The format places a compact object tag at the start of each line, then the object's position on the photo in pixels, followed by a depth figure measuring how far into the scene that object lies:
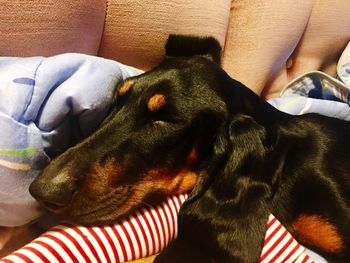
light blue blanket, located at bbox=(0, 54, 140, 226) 0.19
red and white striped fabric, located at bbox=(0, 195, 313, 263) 0.18
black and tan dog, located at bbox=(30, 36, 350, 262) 0.21
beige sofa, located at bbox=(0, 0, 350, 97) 0.23
